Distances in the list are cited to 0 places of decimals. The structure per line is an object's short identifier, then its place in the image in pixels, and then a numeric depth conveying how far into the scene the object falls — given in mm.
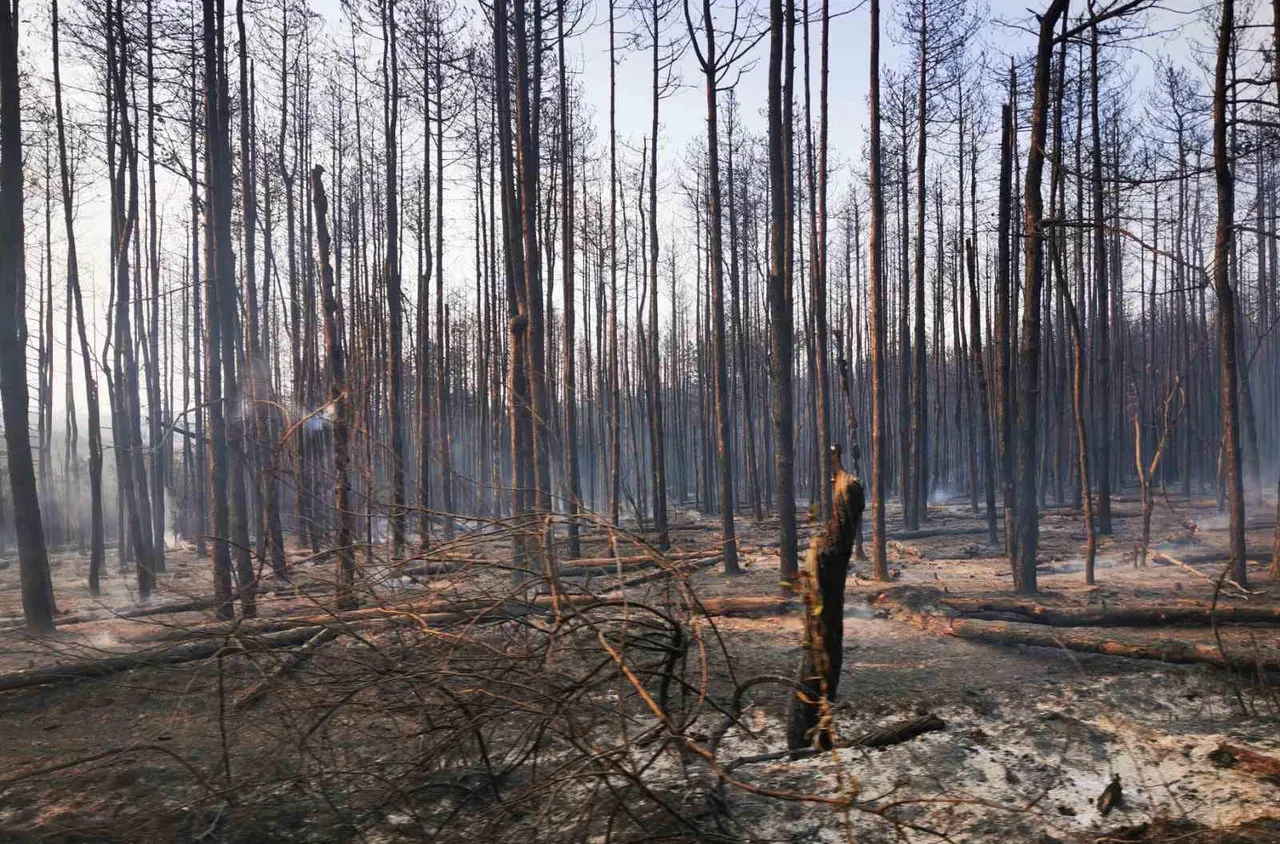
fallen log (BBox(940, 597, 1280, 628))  7270
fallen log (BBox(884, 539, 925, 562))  14484
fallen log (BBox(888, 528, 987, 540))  17375
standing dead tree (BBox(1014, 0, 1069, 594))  9438
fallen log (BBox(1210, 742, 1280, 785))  4469
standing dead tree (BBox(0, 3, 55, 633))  8680
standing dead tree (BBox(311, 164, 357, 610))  7418
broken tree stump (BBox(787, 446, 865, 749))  4344
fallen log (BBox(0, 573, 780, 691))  4254
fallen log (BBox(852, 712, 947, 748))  5152
